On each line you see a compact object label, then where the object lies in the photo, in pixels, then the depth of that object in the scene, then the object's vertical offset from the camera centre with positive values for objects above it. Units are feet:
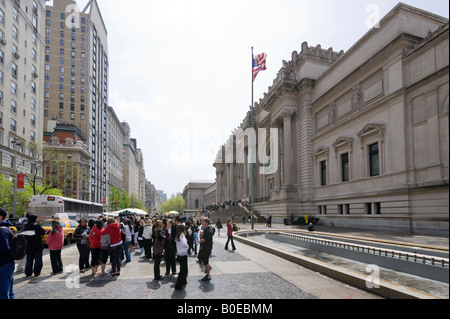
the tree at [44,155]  136.15 +14.18
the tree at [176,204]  524.69 -28.15
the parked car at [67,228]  66.73 -8.27
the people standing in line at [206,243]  32.35 -5.72
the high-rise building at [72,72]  274.98 +99.40
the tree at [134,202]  357.78 -16.50
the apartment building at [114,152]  350.84 +42.66
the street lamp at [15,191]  113.62 -0.70
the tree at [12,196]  118.83 -2.71
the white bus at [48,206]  88.74 -4.73
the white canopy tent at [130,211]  117.11 -8.52
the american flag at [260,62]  101.76 +38.76
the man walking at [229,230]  56.49 -7.58
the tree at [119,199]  296.92 -11.15
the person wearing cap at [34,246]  34.40 -6.09
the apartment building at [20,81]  141.69 +52.32
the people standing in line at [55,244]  36.35 -6.18
